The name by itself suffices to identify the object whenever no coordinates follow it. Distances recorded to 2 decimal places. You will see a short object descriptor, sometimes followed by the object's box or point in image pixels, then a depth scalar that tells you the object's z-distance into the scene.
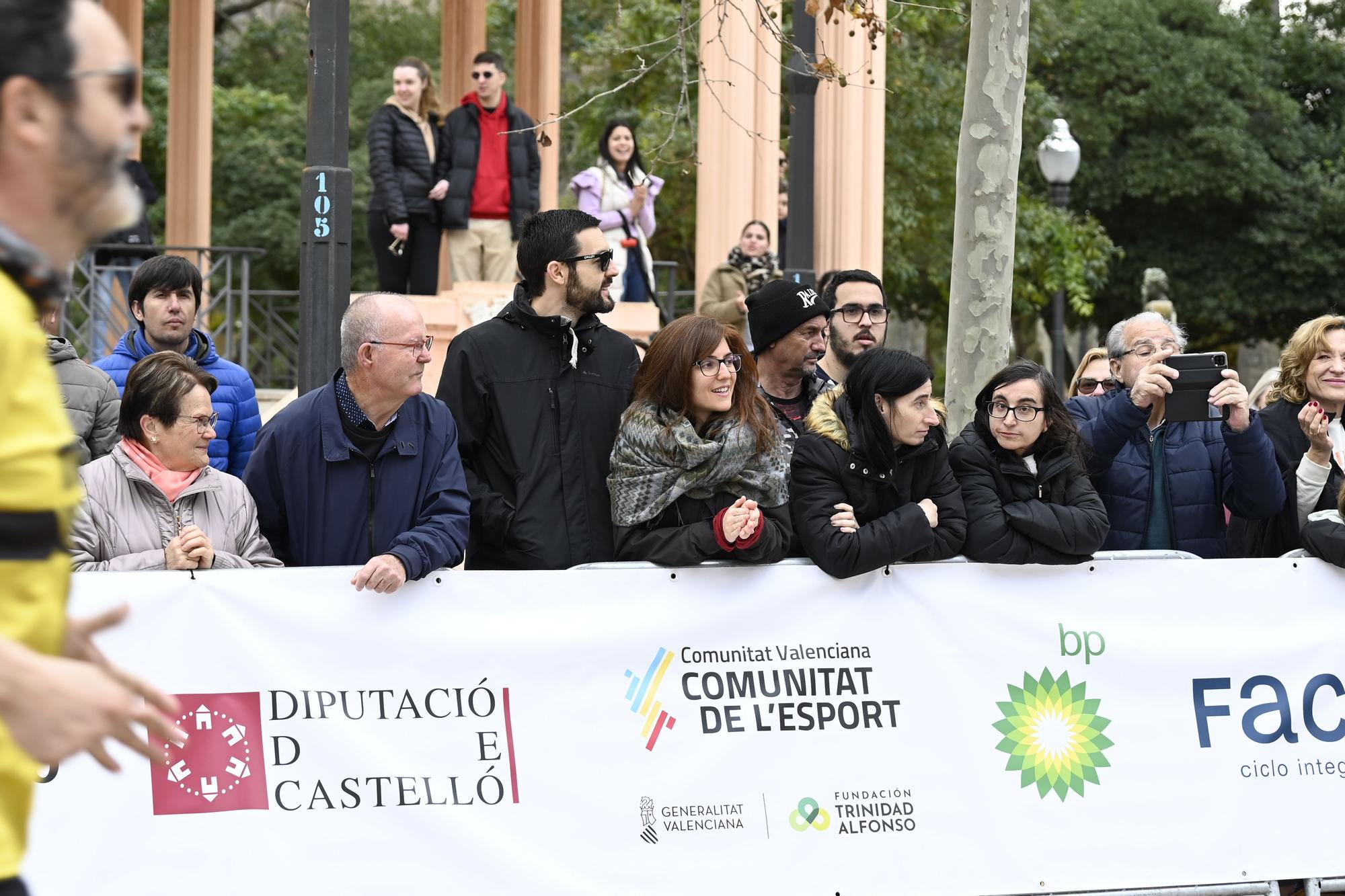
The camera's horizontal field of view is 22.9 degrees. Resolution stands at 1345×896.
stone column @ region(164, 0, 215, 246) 35.50
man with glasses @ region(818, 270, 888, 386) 13.59
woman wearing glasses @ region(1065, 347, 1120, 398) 16.21
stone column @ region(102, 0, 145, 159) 34.93
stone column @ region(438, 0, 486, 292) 35.38
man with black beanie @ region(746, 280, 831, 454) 12.42
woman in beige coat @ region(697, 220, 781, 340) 19.87
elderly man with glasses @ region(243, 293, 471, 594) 10.55
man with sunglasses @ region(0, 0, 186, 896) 4.22
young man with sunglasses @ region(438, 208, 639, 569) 11.23
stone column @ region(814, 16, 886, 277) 32.93
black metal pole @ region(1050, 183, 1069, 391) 44.41
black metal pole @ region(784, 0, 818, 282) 20.36
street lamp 42.19
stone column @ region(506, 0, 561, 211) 35.23
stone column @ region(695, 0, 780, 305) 29.37
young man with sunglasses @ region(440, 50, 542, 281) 24.27
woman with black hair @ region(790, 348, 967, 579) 10.89
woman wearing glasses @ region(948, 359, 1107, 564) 11.34
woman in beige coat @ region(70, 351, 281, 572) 10.00
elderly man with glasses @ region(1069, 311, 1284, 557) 12.46
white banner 9.74
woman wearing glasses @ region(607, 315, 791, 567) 10.73
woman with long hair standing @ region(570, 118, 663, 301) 23.74
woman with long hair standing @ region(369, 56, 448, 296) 23.55
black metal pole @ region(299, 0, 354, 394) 15.53
